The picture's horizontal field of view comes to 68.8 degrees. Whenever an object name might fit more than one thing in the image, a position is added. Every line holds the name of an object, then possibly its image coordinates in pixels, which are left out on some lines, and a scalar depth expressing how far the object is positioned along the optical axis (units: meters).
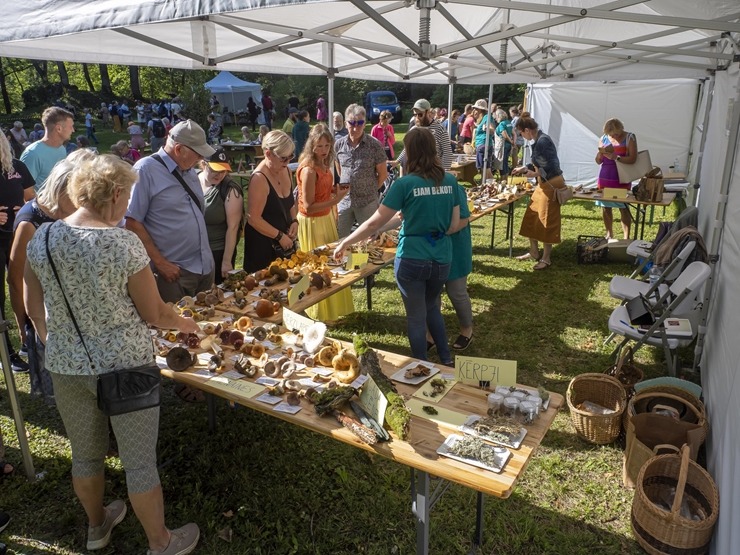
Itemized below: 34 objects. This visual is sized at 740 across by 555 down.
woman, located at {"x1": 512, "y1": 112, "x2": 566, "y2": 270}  5.87
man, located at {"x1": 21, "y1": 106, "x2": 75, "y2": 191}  5.02
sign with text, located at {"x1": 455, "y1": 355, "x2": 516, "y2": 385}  2.34
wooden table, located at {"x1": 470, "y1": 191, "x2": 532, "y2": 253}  6.07
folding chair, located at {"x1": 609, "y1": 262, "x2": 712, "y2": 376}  3.67
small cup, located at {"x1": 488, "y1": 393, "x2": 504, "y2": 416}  2.19
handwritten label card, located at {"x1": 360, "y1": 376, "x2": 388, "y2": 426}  2.07
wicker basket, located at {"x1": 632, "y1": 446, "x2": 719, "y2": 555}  2.41
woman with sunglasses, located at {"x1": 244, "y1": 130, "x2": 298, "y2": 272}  3.84
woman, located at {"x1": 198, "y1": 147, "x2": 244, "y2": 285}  3.81
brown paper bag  2.96
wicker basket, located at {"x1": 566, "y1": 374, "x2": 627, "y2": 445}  3.32
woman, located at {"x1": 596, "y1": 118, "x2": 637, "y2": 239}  7.05
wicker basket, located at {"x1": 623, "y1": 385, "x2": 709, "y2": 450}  3.14
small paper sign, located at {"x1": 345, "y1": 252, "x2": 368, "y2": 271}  3.96
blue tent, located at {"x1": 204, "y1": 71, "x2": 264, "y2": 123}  23.86
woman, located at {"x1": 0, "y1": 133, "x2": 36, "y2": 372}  3.82
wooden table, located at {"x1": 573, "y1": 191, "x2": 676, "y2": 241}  6.54
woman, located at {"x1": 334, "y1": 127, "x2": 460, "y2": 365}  3.21
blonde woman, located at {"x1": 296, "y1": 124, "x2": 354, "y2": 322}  4.29
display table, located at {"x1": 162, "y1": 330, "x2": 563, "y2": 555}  1.85
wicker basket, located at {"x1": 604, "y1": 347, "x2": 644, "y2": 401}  3.73
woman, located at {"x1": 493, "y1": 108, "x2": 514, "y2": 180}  12.42
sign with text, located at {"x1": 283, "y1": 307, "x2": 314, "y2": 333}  2.79
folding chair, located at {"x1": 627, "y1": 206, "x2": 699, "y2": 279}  5.15
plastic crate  6.77
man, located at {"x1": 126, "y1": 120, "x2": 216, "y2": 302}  3.06
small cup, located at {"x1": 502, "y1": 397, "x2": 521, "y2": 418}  2.17
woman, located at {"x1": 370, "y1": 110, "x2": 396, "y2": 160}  11.23
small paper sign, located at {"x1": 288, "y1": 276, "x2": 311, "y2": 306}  3.16
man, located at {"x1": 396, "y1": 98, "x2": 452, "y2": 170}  5.93
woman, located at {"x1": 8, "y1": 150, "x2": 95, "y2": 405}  2.37
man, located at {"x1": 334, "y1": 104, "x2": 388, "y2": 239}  5.23
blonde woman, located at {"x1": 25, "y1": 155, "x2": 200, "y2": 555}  1.93
